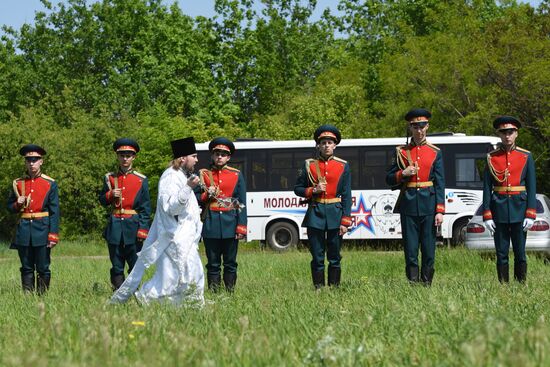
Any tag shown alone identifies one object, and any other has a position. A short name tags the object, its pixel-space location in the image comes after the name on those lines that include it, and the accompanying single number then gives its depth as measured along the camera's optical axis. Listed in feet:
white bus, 94.99
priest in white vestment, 32.89
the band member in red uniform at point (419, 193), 38.81
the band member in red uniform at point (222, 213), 39.37
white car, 64.03
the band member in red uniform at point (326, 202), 39.45
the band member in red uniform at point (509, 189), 39.29
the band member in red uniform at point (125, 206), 41.14
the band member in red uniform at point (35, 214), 40.96
